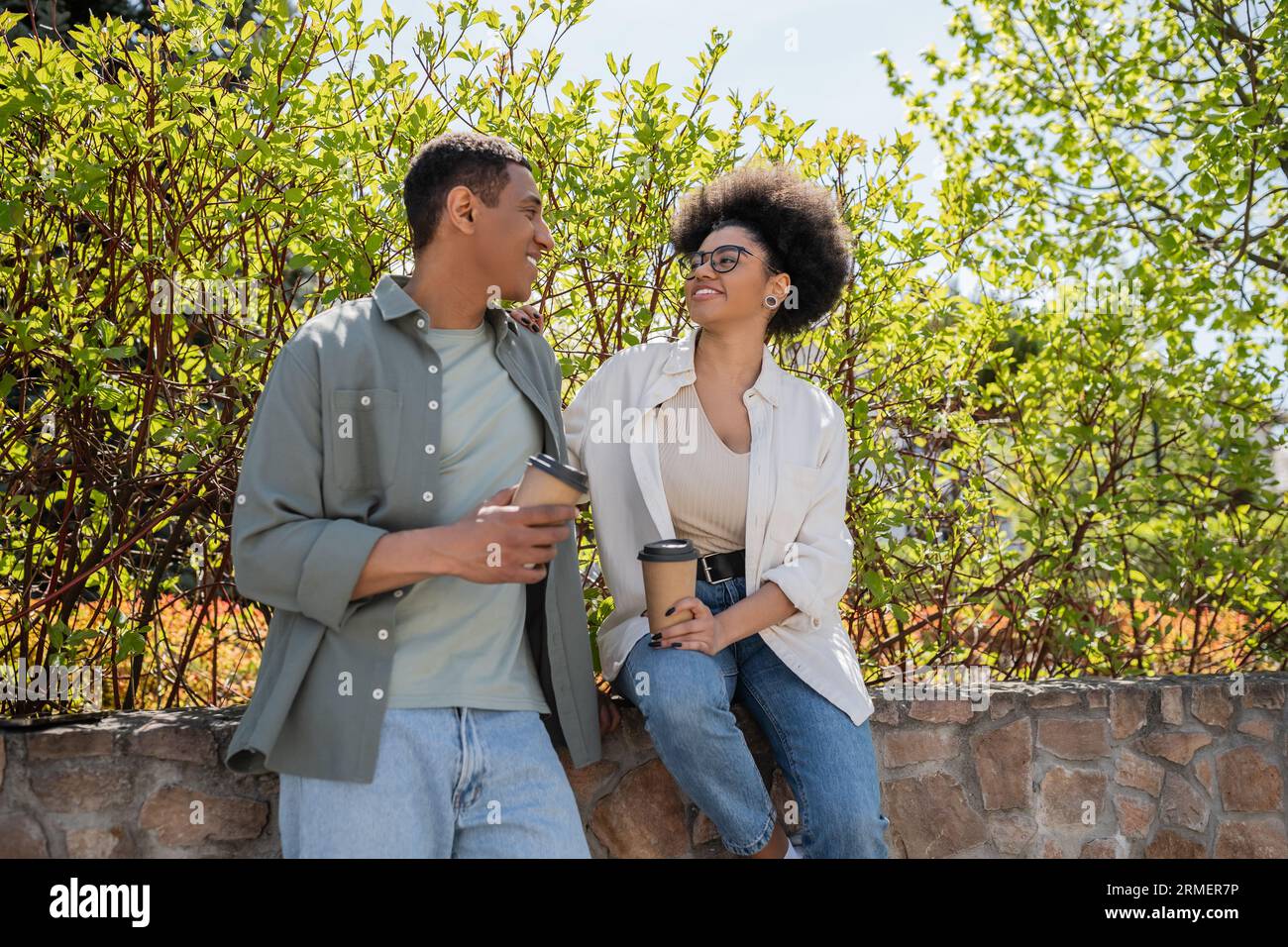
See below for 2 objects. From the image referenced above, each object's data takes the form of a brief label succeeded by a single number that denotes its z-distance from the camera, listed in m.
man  1.99
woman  2.43
